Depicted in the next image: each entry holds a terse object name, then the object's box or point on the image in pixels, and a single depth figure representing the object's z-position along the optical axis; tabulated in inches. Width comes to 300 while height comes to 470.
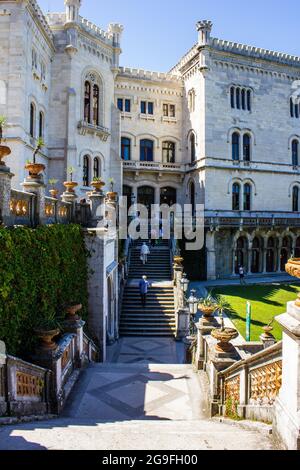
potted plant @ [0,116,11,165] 316.1
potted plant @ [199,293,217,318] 439.8
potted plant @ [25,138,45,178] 410.6
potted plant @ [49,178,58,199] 561.7
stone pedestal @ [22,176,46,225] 415.2
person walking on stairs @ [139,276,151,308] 768.3
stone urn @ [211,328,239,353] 330.3
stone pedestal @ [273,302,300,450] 166.1
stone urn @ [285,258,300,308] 169.8
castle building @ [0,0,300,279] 1027.3
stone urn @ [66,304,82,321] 426.6
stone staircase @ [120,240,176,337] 738.2
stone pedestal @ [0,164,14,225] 319.0
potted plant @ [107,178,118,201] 781.9
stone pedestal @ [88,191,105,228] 624.7
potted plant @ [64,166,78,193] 601.1
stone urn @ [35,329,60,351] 322.0
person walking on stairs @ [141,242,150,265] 941.2
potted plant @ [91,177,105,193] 636.1
